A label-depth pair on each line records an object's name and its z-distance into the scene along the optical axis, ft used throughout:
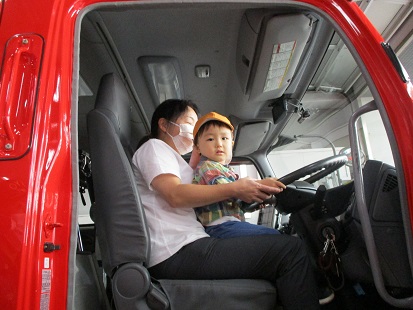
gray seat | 3.03
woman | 3.24
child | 3.78
